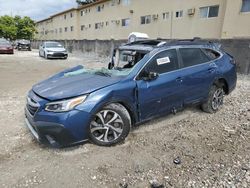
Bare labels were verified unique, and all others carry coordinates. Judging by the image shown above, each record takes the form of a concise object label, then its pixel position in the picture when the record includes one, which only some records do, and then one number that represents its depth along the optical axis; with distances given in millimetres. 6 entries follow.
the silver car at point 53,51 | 18078
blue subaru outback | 3049
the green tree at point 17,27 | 47094
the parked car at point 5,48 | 22875
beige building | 15034
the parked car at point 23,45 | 31391
